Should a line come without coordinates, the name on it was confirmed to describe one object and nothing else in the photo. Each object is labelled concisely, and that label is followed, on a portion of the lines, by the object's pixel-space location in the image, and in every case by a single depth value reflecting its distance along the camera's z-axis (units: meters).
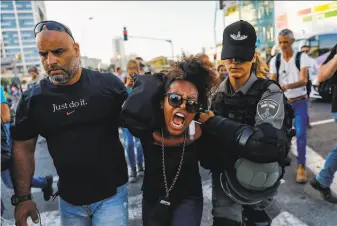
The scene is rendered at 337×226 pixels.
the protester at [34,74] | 7.26
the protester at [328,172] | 2.89
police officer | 1.64
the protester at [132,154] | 4.65
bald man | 1.91
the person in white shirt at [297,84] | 3.96
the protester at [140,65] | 5.53
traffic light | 23.33
